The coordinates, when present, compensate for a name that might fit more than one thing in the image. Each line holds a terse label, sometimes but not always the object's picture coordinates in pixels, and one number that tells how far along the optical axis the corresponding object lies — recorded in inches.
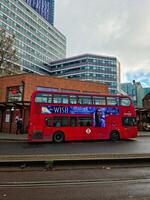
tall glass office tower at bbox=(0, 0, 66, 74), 3207.4
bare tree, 1186.0
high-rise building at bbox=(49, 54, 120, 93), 3853.3
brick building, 1111.0
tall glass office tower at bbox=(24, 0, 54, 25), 4244.6
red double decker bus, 751.1
